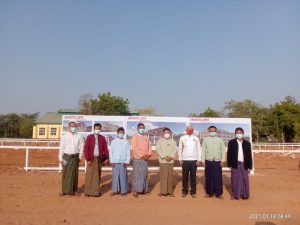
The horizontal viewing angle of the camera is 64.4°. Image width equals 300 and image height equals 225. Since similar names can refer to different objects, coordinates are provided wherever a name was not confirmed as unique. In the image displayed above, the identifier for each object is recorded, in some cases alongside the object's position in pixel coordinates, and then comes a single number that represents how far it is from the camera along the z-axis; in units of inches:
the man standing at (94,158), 208.3
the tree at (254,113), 1359.3
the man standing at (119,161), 215.7
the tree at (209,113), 1403.9
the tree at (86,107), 1288.4
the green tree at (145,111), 1845.6
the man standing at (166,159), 216.5
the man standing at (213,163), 214.7
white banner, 305.0
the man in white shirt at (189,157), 216.8
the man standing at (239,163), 209.6
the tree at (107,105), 1298.9
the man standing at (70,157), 208.2
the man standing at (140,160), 217.5
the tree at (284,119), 1220.2
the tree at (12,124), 1875.3
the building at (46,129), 1618.2
